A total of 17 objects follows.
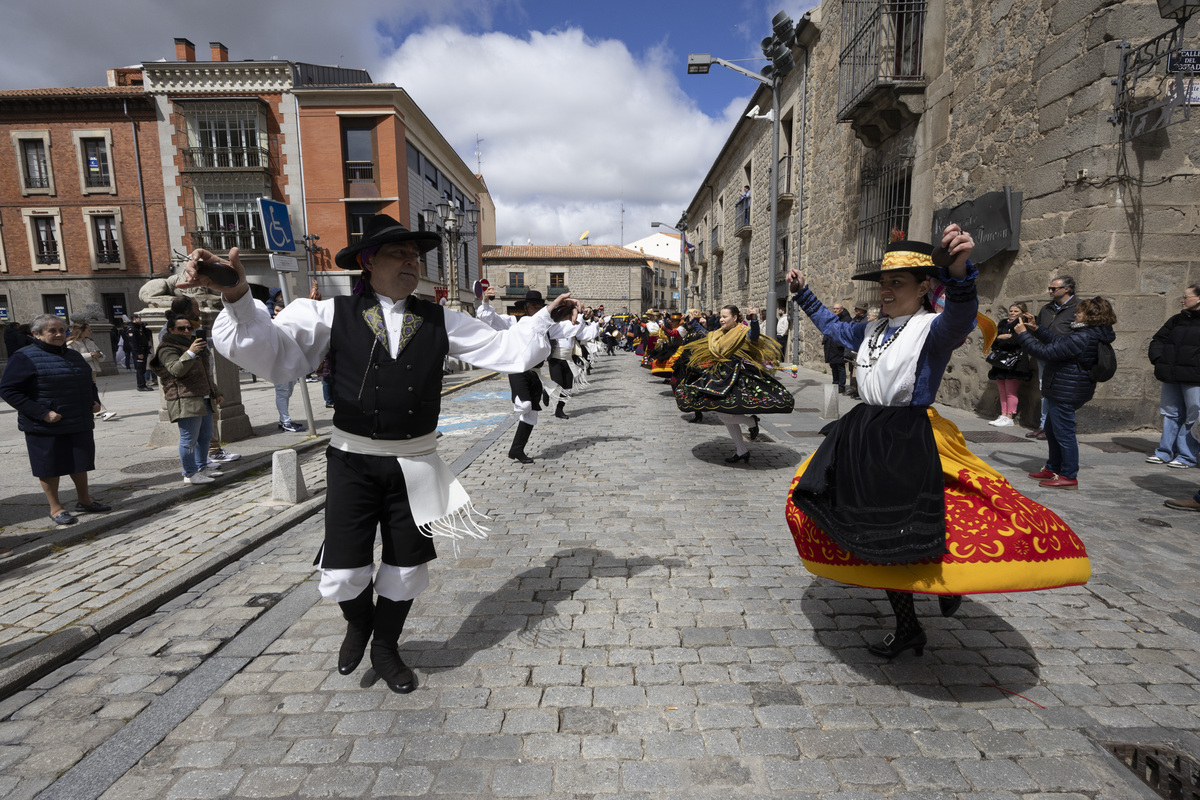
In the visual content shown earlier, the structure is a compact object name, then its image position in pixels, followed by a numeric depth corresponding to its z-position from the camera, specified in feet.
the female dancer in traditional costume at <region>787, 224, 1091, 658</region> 8.16
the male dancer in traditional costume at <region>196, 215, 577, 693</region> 8.66
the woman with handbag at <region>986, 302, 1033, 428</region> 27.61
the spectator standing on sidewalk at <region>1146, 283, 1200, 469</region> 19.22
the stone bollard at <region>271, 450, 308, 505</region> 18.04
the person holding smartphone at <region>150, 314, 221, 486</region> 19.72
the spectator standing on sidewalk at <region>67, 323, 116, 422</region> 30.60
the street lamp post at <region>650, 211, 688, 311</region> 137.28
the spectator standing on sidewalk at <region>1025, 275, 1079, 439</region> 20.34
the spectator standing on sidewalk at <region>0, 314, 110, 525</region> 15.74
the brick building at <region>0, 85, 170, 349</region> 85.56
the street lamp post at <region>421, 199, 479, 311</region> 57.57
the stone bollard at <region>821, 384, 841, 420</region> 32.09
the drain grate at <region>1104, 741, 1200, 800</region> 6.73
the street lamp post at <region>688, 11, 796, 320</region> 39.83
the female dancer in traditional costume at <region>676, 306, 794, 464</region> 22.12
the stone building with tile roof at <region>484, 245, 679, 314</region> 188.75
